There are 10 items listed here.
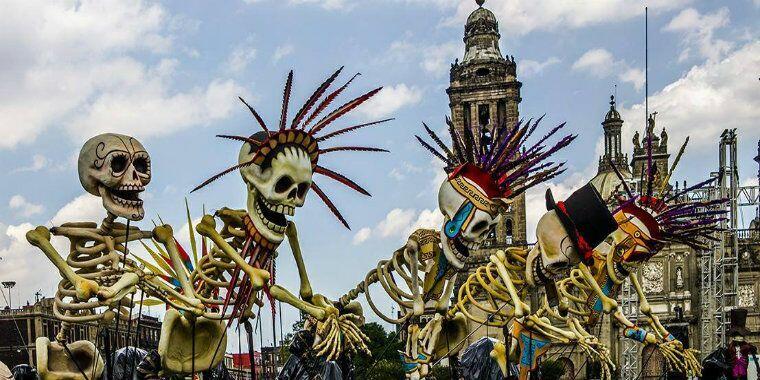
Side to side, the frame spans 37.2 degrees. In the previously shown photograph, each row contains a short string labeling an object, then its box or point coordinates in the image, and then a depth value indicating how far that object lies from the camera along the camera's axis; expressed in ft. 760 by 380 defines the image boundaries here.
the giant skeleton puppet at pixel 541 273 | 49.60
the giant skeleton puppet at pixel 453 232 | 50.21
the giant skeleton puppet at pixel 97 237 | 40.81
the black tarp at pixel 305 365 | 46.42
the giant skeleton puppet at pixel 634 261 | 54.65
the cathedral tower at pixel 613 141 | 212.43
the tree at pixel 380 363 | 110.86
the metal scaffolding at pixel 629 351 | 129.18
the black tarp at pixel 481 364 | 55.98
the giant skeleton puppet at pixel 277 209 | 39.06
